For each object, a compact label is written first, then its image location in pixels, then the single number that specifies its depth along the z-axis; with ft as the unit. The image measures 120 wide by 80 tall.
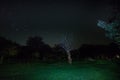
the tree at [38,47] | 87.93
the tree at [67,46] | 70.44
